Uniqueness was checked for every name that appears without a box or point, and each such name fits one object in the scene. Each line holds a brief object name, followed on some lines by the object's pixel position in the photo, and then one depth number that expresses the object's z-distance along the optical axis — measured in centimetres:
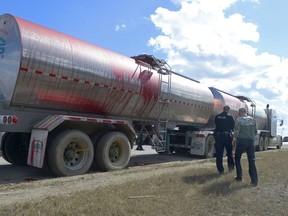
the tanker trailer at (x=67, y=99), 569
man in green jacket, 601
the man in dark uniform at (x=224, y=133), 690
